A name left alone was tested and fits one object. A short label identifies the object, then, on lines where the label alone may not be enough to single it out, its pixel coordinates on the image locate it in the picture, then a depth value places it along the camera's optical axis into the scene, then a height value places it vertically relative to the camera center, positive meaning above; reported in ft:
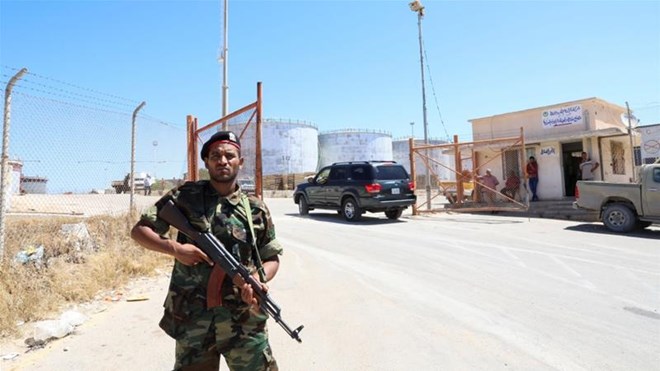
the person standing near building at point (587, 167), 43.39 +3.05
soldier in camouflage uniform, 6.02 -1.19
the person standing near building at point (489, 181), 47.39 +1.91
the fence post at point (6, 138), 15.69 +2.96
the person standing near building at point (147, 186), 82.08 +4.08
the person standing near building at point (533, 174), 49.08 +2.68
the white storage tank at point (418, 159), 152.97 +17.77
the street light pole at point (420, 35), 53.11 +22.85
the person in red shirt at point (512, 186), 50.60 +1.30
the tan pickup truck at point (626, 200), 28.75 -0.54
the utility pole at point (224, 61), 46.70 +18.04
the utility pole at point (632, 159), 42.32 +4.03
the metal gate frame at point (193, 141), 31.82 +5.27
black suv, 36.91 +1.04
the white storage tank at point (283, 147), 144.15 +20.58
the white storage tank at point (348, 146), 168.45 +23.88
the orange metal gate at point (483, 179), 44.88 +2.28
